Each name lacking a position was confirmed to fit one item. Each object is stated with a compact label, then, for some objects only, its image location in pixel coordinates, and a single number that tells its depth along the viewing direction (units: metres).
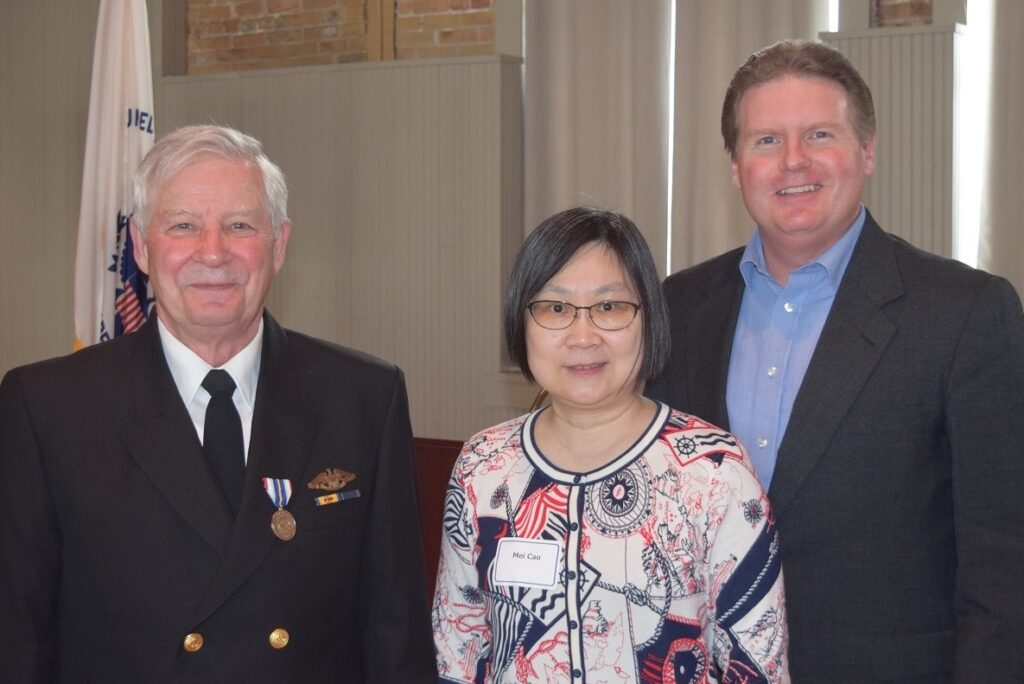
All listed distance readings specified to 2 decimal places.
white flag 4.65
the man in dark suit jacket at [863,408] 1.85
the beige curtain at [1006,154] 4.54
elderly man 1.80
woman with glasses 1.72
